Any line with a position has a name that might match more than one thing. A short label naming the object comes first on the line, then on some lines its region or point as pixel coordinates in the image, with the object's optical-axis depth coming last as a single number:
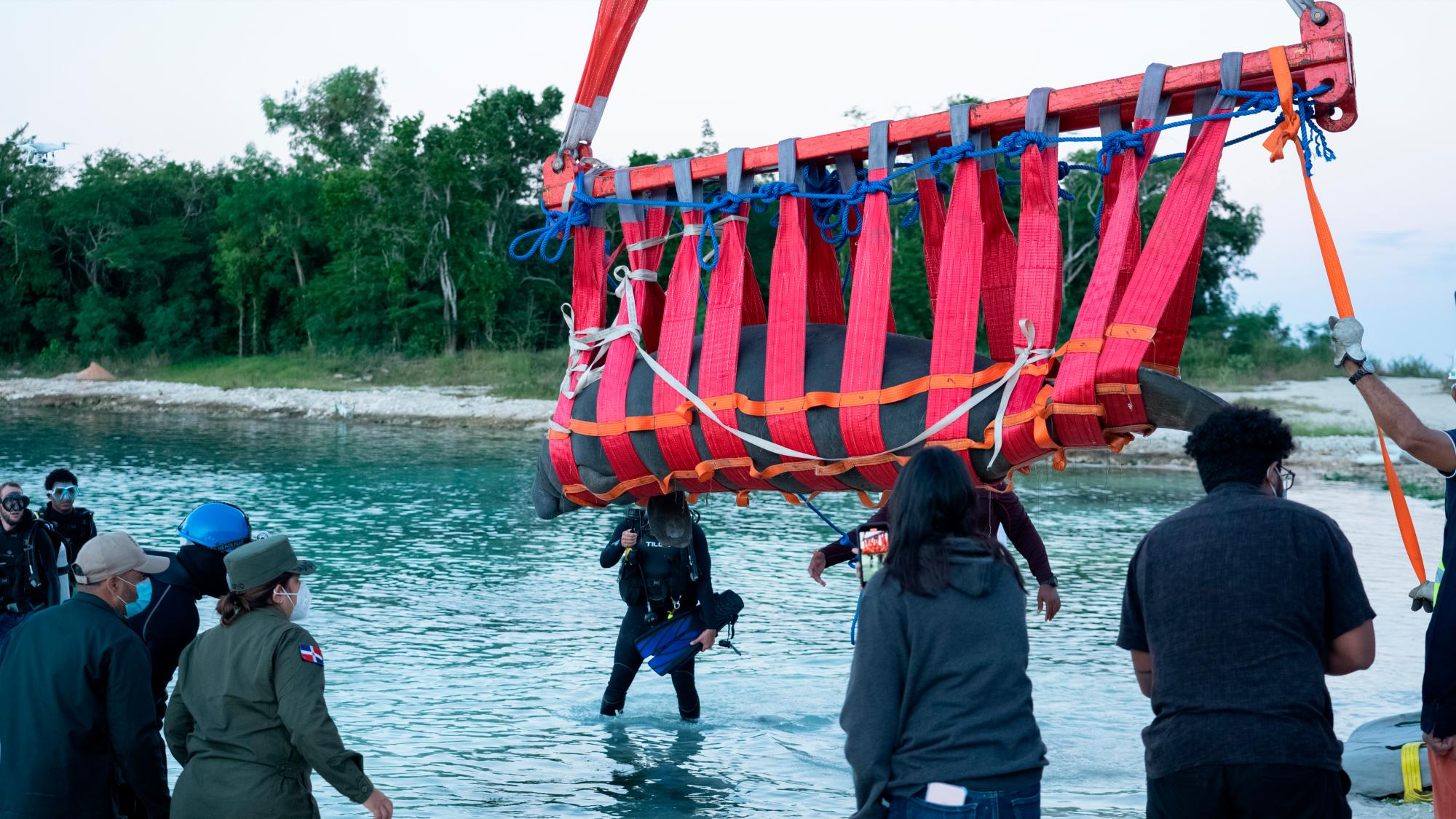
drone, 56.73
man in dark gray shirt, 3.32
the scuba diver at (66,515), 8.20
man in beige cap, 4.32
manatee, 3.93
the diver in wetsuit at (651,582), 8.62
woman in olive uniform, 4.02
